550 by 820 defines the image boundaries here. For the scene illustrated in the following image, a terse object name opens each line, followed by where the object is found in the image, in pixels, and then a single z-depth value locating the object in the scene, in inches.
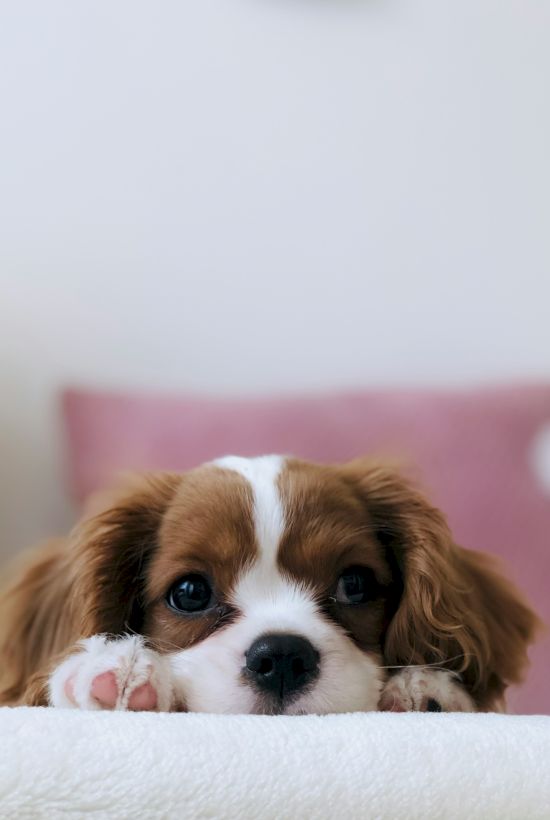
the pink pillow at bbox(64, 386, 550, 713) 28.3
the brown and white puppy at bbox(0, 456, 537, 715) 19.7
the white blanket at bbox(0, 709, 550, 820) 15.9
